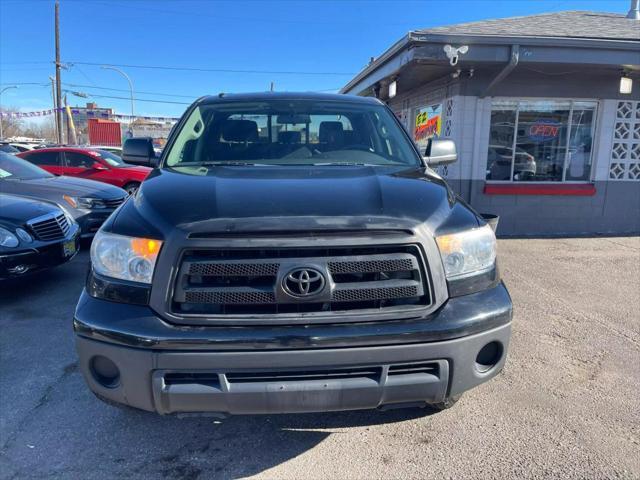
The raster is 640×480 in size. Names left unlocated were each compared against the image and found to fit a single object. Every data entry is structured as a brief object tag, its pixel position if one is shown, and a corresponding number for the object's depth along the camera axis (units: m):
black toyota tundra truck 1.93
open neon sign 8.69
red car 11.09
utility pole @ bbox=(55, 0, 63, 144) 28.08
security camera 7.02
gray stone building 8.23
